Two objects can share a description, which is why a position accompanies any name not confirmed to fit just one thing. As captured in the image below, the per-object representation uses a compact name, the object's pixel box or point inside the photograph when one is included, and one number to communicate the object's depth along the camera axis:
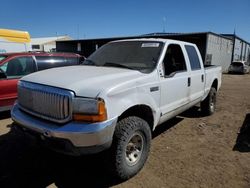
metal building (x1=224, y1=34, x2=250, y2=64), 26.89
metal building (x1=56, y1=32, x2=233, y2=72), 19.45
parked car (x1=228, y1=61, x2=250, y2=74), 20.88
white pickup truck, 2.14
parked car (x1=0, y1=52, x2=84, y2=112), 4.73
